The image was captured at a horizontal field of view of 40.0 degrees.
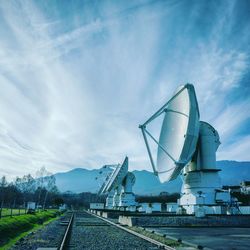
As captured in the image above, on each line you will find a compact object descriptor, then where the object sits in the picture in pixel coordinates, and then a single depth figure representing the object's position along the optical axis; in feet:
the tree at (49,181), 327.67
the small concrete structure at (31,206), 162.05
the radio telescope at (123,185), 191.11
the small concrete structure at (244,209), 104.62
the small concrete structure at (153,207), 175.73
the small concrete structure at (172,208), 152.00
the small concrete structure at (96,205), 342.48
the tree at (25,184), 356.71
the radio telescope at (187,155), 94.22
